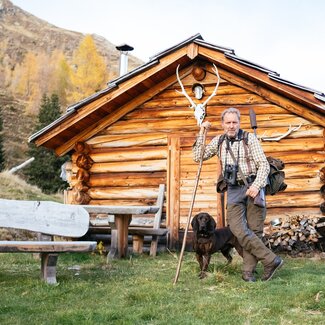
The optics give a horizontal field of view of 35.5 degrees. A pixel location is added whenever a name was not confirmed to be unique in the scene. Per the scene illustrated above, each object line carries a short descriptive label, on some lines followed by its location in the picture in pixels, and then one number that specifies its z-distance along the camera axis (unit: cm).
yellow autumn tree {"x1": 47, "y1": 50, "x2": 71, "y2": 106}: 6907
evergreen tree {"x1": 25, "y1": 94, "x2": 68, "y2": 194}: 3004
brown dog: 692
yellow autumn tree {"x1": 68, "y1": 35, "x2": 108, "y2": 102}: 6366
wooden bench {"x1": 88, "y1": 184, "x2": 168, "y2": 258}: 892
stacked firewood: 938
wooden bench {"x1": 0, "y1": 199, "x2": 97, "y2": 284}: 681
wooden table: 885
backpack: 669
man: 636
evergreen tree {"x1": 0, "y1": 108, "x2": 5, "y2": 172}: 3028
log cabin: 1023
